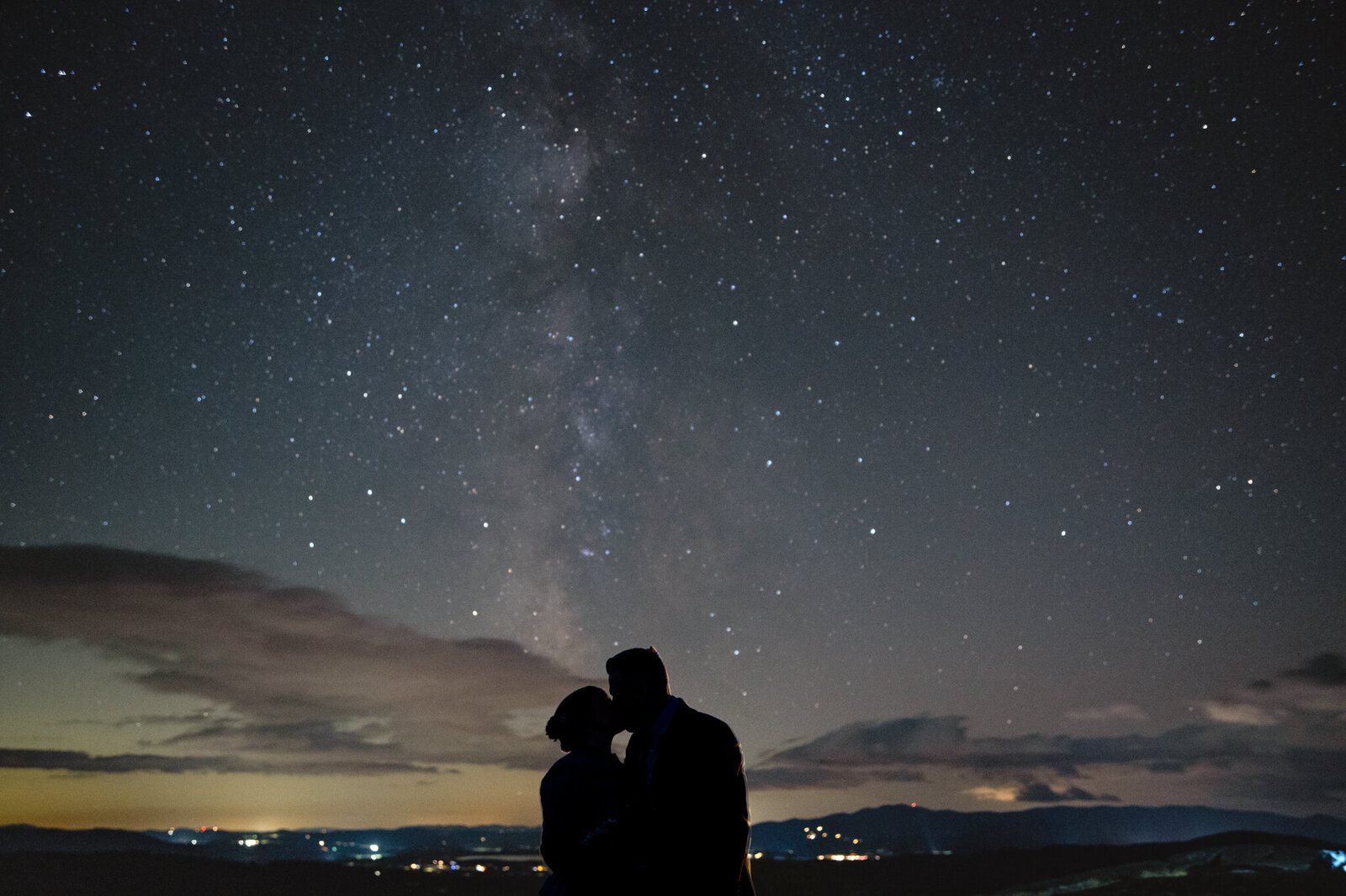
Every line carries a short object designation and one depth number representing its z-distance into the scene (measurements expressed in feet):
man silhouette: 8.65
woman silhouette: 9.51
